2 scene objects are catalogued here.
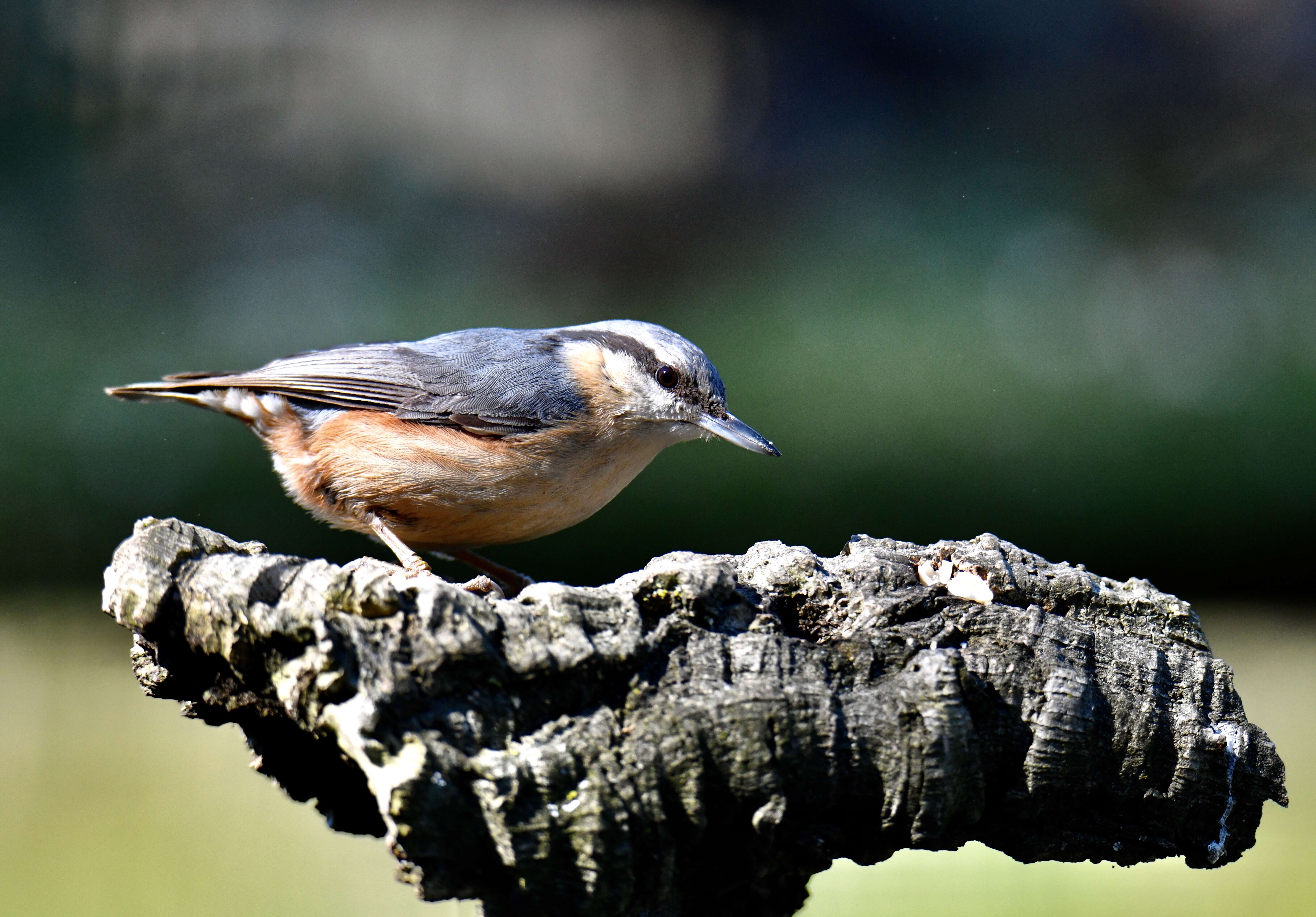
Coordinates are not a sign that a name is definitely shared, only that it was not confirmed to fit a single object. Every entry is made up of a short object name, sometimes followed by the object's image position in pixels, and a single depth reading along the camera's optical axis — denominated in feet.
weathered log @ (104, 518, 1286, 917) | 15.20
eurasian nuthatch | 15.48
